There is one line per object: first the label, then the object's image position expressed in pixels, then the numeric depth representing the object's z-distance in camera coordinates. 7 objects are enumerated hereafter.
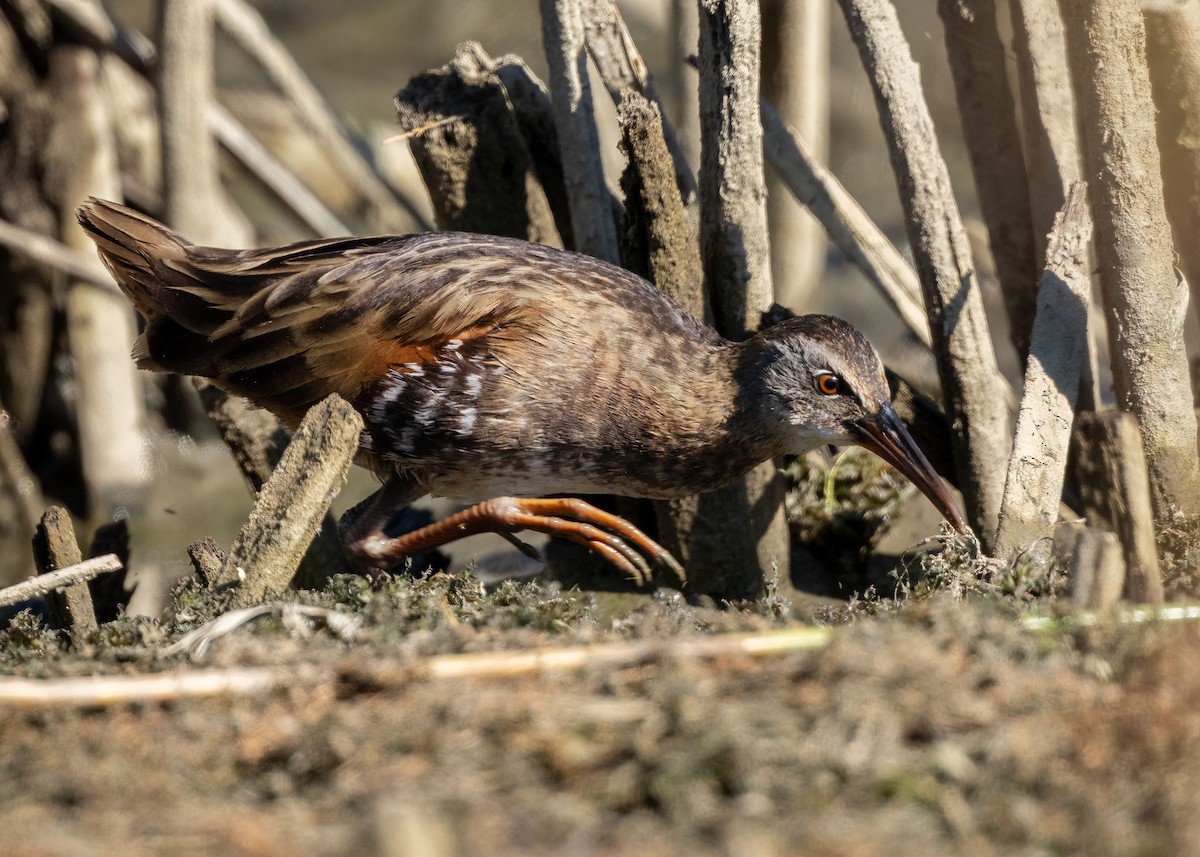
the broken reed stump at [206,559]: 8.98
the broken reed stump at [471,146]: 10.24
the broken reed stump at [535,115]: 10.74
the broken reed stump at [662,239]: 9.10
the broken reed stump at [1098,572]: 6.41
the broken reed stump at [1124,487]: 6.84
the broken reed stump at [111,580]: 9.91
